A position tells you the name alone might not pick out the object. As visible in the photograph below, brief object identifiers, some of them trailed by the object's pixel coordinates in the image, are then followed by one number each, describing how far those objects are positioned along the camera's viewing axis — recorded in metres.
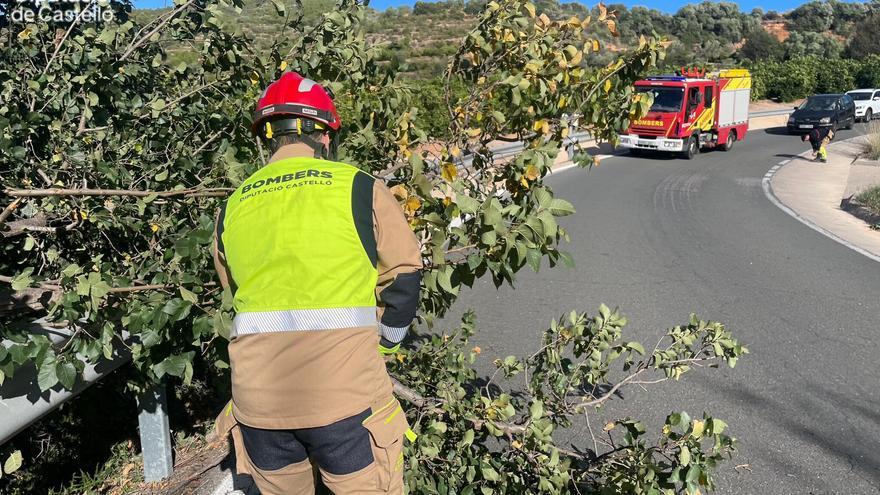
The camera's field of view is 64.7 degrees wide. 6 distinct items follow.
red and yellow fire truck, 21.11
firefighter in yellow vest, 2.14
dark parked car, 28.07
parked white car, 34.19
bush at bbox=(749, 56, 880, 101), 43.28
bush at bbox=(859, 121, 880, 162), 20.05
